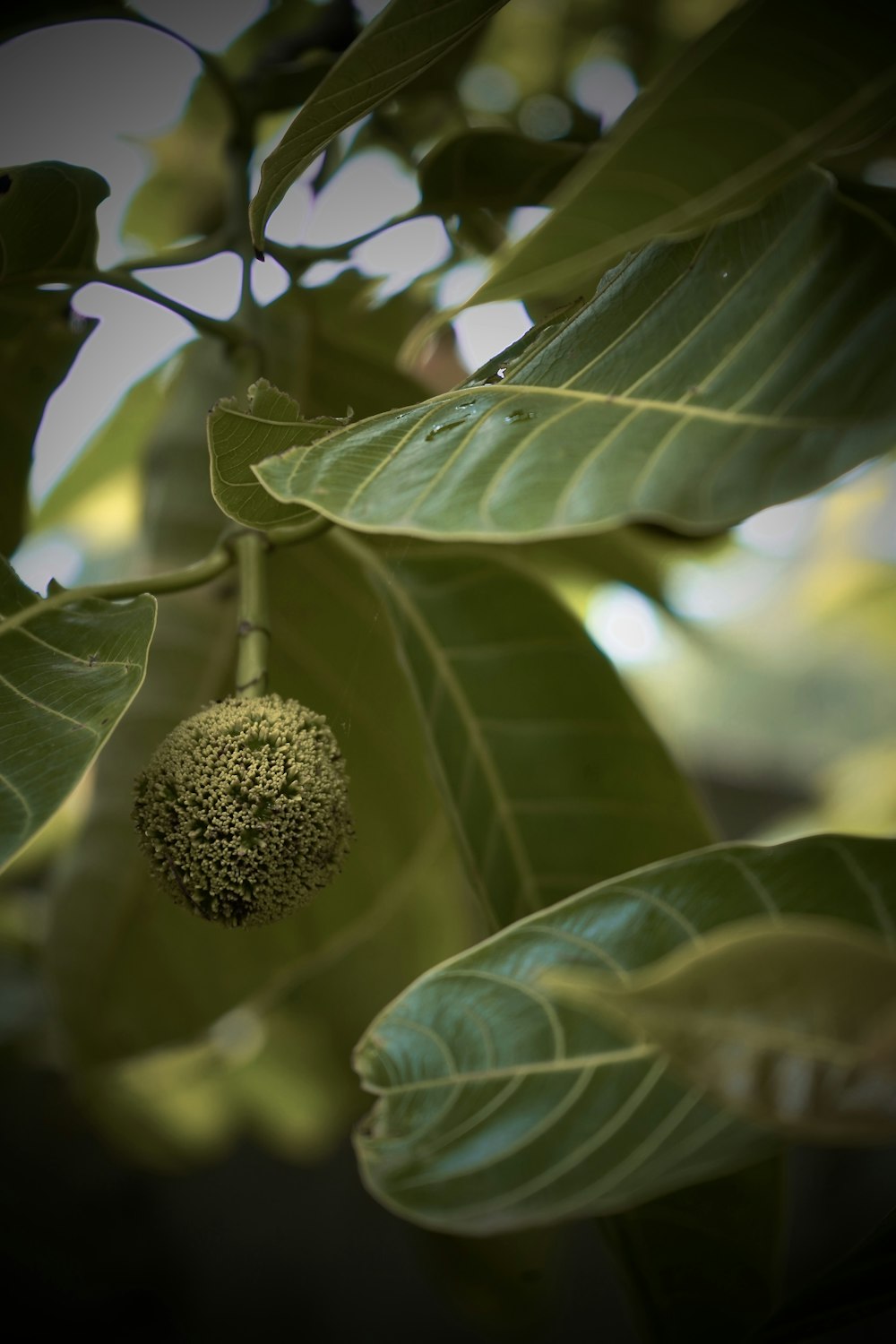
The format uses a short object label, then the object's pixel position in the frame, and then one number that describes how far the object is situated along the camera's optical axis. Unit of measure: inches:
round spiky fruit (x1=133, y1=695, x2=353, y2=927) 17.6
